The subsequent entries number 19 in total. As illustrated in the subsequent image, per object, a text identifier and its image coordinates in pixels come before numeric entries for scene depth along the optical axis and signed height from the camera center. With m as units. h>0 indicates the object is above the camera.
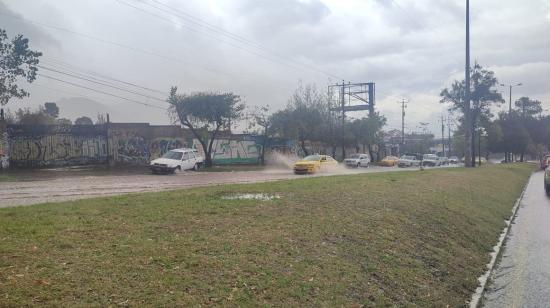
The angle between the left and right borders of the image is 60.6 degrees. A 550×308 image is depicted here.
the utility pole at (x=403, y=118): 85.55 +4.94
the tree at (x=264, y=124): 48.39 +2.25
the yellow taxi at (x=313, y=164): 31.36 -1.31
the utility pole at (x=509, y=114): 70.84 +4.82
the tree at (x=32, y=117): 47.32 +3.22
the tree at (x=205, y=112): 38.59 +2.89
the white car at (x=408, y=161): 56.56 -2.08
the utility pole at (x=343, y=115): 57.00 +3.82
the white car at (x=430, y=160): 62.88 -2.17
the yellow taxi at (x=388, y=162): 58.50 -2.15
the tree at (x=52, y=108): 73.28 +6.34
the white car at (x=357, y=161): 48.38 -1.65
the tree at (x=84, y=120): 57.56 +3.40
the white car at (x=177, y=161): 28.48 -0.97
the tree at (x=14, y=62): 25.39 +4.66
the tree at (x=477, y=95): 48.34 +5.10
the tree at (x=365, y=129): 60.59 +2.06
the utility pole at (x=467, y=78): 35.53 +4.97
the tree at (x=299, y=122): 48.75 +2.45
